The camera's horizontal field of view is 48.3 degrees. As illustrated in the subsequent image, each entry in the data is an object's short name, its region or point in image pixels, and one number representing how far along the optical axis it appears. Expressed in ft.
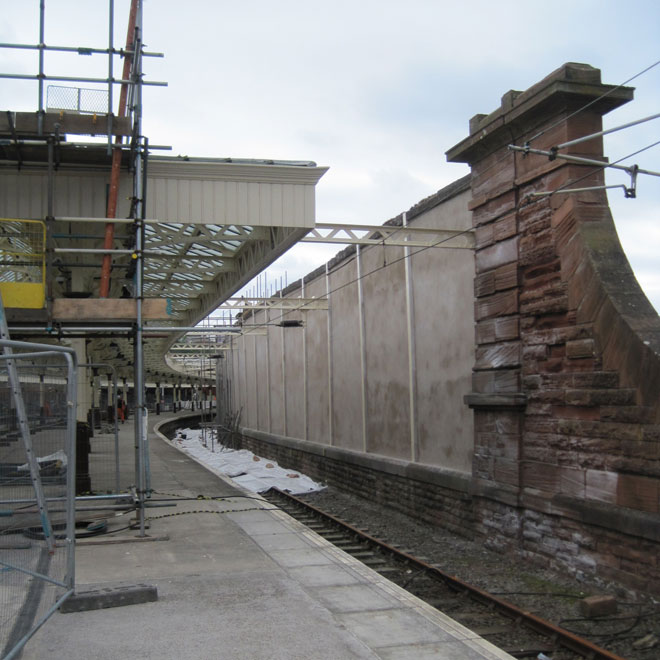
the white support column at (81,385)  46.60
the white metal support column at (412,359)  45.42
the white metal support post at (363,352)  54.34
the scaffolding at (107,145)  30.83
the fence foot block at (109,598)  19.38
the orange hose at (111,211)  32.24
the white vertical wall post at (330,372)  63.31
